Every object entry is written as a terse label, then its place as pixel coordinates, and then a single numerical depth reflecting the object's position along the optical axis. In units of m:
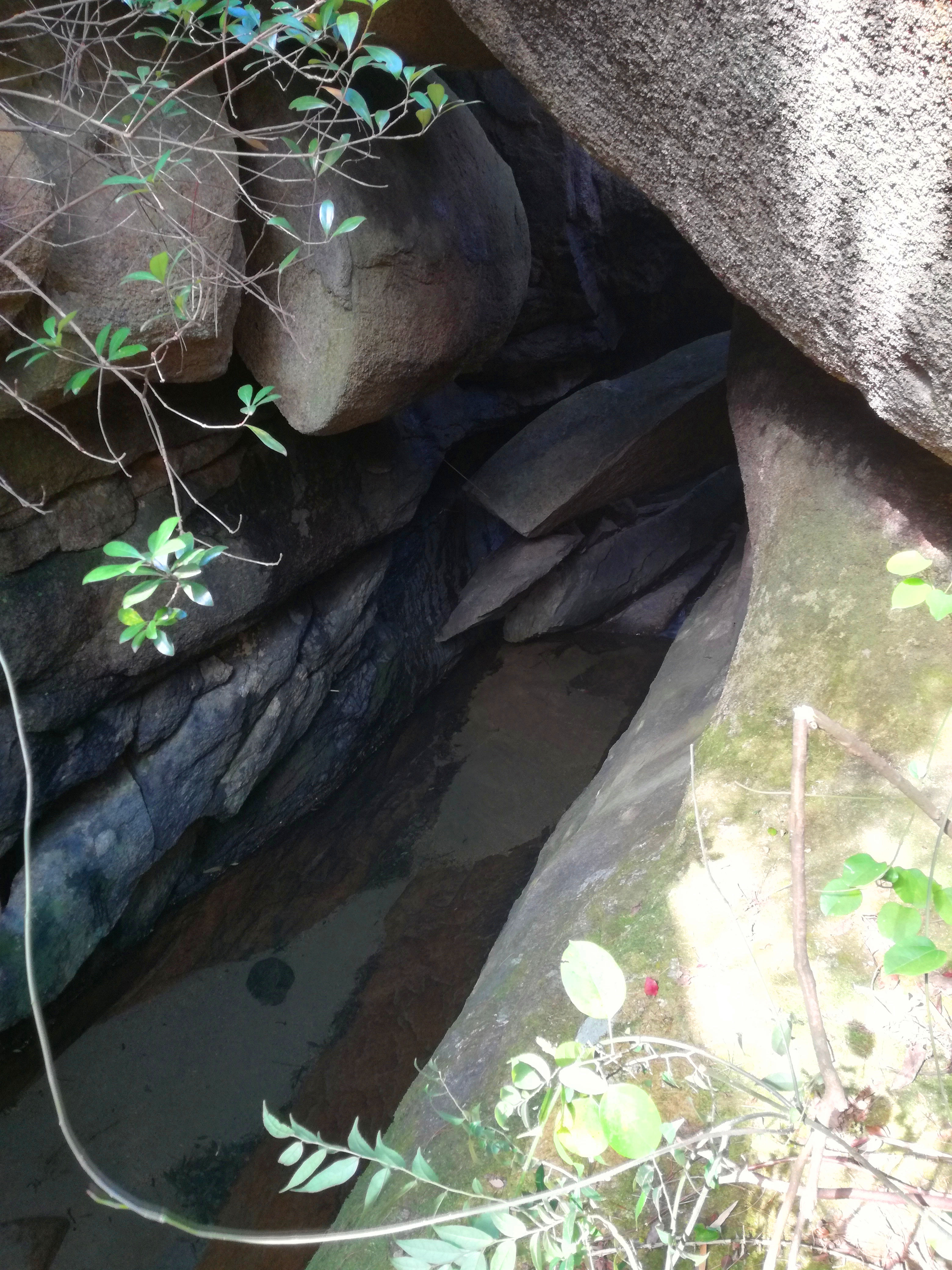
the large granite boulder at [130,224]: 1.87
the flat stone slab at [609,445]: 3.89
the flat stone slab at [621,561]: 4.29
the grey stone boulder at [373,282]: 2.32
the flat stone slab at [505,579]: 4.10
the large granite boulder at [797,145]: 1.23
